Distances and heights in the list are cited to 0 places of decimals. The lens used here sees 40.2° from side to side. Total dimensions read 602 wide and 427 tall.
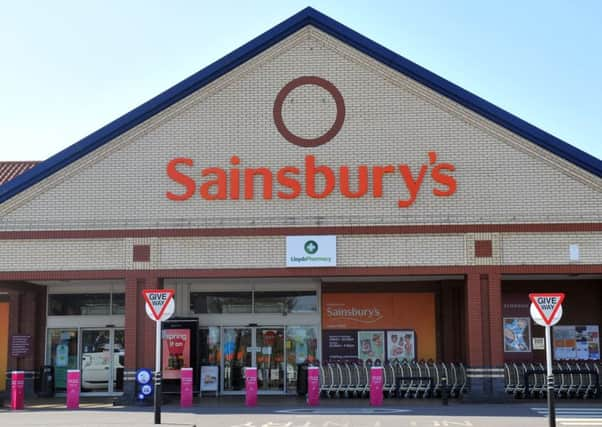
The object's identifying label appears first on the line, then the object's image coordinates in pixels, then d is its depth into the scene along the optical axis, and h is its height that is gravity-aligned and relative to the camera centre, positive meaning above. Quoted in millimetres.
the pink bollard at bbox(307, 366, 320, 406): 21062 -1640
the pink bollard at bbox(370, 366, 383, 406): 20984 -1645
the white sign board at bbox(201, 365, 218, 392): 25009 -1718
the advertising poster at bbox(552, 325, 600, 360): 25344 -655
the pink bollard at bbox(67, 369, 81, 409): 20969 -1714
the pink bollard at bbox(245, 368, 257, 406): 21062 -1679
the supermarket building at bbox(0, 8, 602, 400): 21703 +3511
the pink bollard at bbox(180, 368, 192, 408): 21016 -1700
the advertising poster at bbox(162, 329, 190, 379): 24547 -825
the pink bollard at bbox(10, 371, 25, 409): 20989 -1770
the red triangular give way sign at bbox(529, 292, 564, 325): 15844 +301
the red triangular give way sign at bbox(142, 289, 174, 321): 17234 +421
